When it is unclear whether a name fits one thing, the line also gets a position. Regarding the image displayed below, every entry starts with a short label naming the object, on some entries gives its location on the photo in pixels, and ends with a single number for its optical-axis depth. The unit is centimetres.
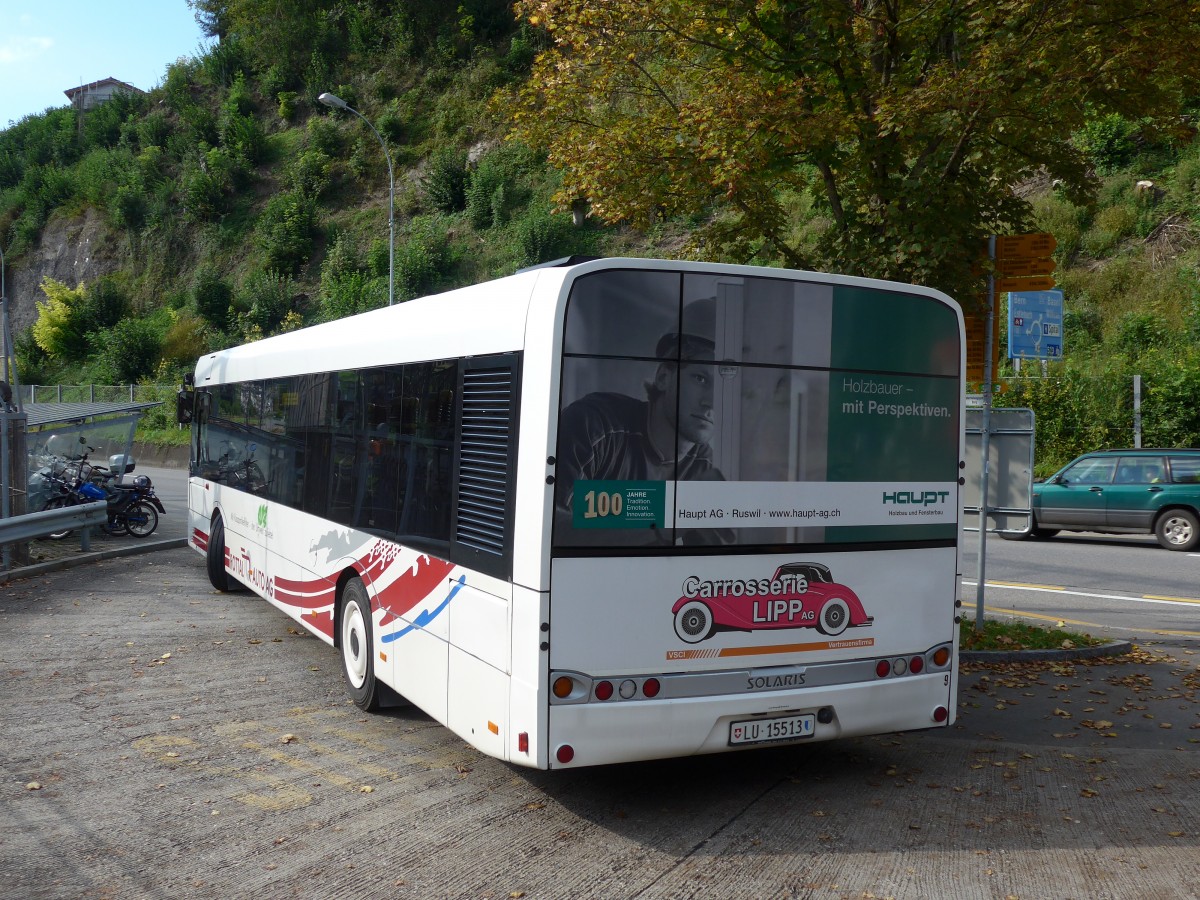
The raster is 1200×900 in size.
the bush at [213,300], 5428
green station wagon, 1850
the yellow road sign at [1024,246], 994
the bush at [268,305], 5097
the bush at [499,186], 4828
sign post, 995
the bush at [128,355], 5344
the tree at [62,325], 5859
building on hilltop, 8800
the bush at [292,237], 5428
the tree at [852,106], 881
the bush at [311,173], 5759
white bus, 524
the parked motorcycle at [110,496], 1766
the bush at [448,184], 5147
